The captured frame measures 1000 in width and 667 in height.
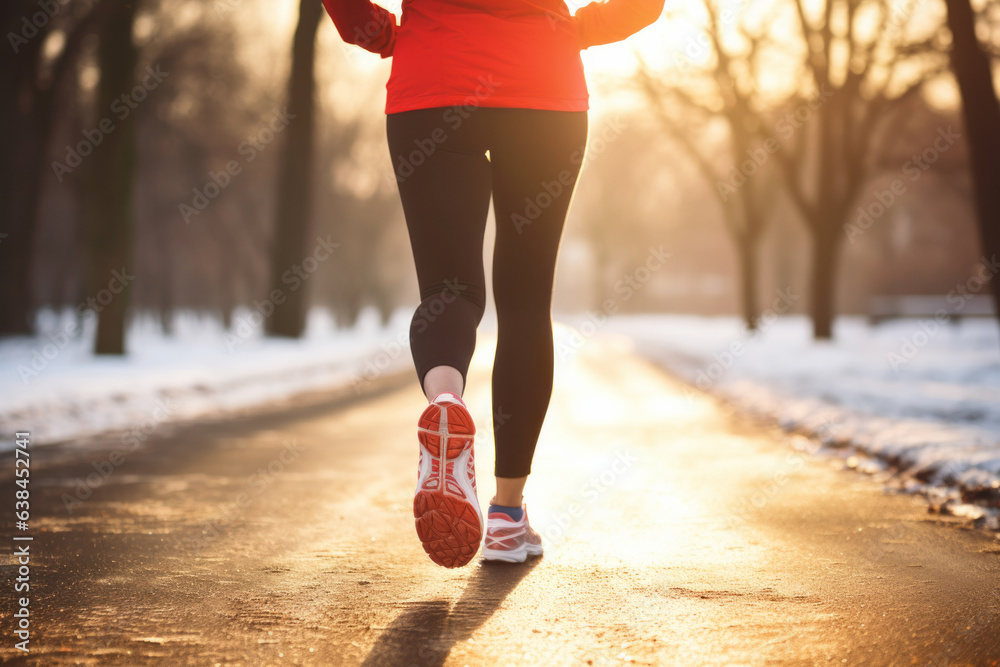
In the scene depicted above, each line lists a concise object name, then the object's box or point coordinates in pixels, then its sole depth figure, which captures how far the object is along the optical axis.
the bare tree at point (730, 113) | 17.39
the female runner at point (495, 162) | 2.47
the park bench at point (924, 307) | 24.58
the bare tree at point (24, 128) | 15.56
